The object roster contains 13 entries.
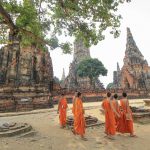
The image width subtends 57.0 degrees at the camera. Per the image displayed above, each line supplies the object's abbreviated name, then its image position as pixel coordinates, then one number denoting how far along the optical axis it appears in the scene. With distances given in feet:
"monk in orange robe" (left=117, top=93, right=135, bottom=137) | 16.46
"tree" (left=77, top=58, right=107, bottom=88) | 100.06
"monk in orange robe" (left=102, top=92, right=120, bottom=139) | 15.80
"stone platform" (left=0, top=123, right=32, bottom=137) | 16.08
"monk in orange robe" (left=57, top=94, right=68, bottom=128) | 20.32
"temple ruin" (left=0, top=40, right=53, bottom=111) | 39.35
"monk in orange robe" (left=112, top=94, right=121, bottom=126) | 17.01
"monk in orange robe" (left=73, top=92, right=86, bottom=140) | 15.92
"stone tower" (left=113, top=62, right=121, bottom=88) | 104.06
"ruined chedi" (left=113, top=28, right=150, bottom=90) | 83.95
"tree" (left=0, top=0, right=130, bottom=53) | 18.87
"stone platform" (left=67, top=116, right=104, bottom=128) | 20.36
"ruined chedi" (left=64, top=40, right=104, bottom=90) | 98.11
